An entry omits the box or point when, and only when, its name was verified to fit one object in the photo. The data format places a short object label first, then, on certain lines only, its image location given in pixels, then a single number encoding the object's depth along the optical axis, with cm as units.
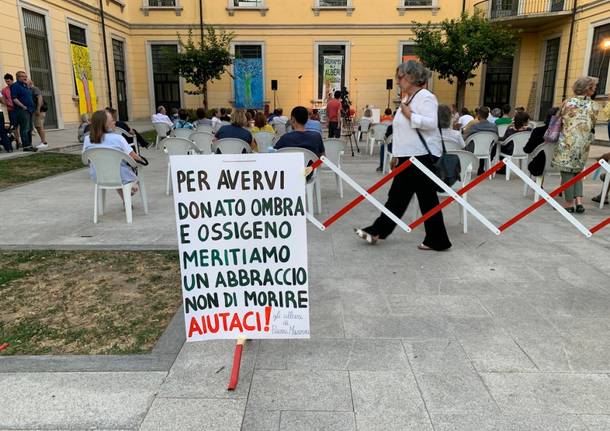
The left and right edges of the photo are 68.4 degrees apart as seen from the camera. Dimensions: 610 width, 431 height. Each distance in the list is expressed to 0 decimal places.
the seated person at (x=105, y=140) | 521
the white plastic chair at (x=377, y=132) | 1072
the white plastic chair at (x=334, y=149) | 688
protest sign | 222
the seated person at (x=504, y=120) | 951
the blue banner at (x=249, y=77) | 2416
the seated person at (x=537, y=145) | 604
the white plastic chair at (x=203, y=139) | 802
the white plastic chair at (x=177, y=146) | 705
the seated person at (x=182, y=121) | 1108
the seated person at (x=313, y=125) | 815
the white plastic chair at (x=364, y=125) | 1428
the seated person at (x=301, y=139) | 527
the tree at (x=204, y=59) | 2077
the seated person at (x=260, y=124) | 824
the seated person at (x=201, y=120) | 1053
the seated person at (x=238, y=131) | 664
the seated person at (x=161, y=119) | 1257
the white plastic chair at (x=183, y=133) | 961
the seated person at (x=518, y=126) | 780
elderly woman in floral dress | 533
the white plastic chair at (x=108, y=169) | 506
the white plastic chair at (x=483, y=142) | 767
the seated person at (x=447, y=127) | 553
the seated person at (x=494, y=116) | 994
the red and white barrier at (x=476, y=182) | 339
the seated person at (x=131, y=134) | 906
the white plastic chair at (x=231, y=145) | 634
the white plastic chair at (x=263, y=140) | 789
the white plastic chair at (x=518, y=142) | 757
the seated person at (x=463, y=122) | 961
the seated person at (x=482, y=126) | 799
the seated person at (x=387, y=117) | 1191
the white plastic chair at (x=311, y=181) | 504
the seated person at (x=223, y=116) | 1181
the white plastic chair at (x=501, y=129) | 938
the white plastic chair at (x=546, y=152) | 589
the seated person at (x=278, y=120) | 1173
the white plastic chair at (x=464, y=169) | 493
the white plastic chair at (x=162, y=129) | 1259
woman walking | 385
